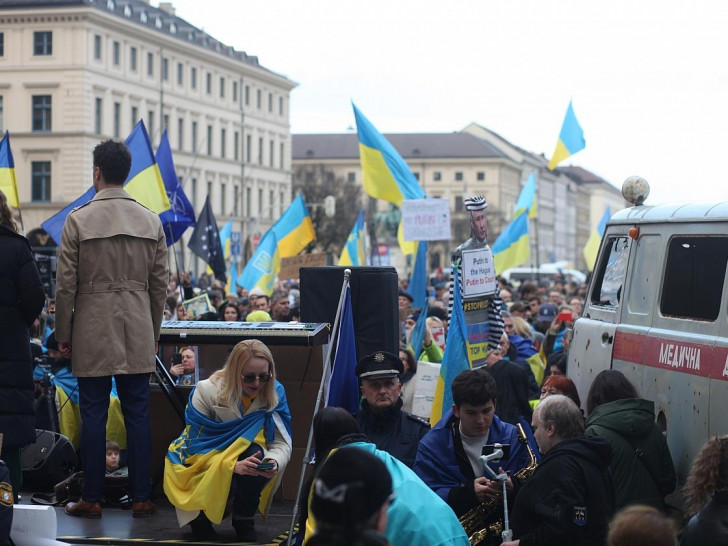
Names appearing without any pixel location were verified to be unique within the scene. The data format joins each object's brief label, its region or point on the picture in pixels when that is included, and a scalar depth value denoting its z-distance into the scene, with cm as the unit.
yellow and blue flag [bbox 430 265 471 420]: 893
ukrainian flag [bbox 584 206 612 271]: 3428
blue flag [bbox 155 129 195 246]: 1766
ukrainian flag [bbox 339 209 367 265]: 2995
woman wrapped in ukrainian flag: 699
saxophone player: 617
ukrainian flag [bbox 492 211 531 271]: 2659
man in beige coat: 720
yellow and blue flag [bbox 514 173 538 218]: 3073
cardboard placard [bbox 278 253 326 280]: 2280
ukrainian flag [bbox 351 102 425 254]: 1794
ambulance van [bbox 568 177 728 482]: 720
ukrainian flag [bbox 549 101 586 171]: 2523
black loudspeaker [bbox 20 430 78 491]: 826
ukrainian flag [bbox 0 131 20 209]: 1560
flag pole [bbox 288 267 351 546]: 760
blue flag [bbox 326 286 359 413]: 780
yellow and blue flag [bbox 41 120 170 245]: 1496
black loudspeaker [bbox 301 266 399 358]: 869
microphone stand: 587
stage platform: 680
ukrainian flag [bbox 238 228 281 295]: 2412
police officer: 699
